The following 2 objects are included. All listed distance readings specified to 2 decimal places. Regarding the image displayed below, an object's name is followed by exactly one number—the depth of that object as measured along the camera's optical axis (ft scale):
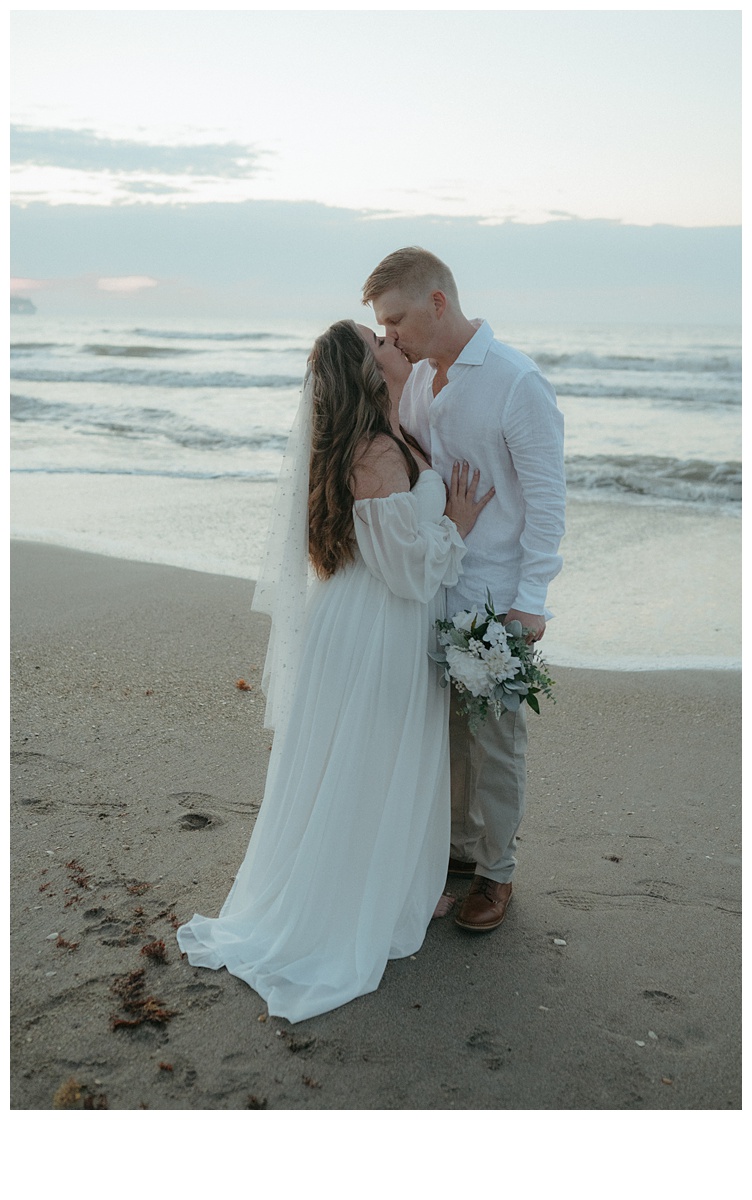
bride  9.50
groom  9.93
